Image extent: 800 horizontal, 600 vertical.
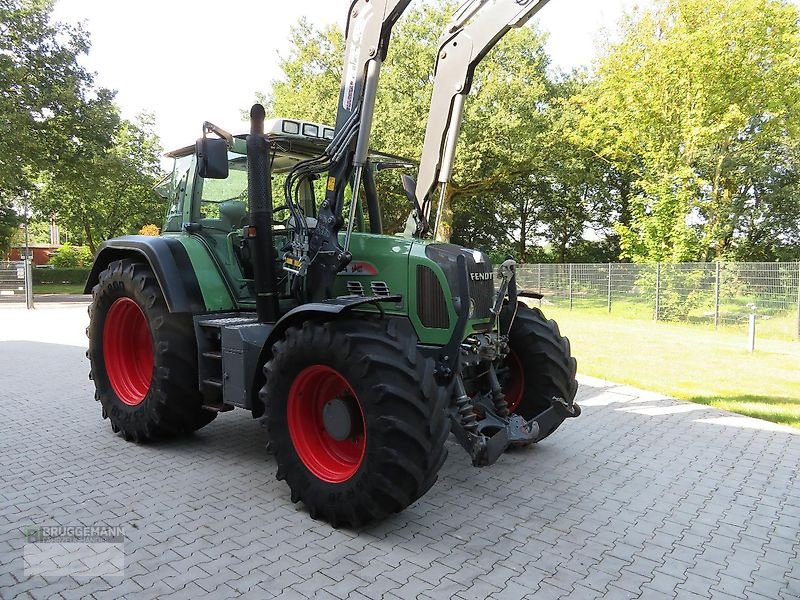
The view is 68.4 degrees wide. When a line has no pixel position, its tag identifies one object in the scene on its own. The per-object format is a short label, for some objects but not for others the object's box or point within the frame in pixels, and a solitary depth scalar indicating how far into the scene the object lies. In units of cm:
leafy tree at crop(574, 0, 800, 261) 1864
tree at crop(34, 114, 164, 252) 3222
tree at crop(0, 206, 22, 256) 2850
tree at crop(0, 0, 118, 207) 2159
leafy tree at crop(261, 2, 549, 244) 2333
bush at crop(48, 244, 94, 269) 3972
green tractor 355
